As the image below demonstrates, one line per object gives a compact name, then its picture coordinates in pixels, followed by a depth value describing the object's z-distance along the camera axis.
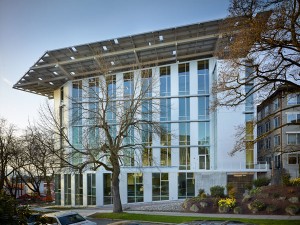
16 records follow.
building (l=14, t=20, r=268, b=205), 29.19
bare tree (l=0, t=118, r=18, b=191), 29.32
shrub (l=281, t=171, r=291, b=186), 20.81
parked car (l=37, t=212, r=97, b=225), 11.34
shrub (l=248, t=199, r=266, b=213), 18.55
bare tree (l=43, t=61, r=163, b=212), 18.52
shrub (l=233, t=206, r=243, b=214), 18.82
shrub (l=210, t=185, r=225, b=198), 21.50
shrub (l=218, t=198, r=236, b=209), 19.29
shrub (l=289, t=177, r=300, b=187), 20.38
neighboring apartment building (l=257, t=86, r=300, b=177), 32.38
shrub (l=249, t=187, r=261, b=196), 20.81
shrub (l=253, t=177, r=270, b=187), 24.61
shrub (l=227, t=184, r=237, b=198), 20.68
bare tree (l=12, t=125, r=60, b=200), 19.98
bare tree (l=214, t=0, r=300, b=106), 11.28
